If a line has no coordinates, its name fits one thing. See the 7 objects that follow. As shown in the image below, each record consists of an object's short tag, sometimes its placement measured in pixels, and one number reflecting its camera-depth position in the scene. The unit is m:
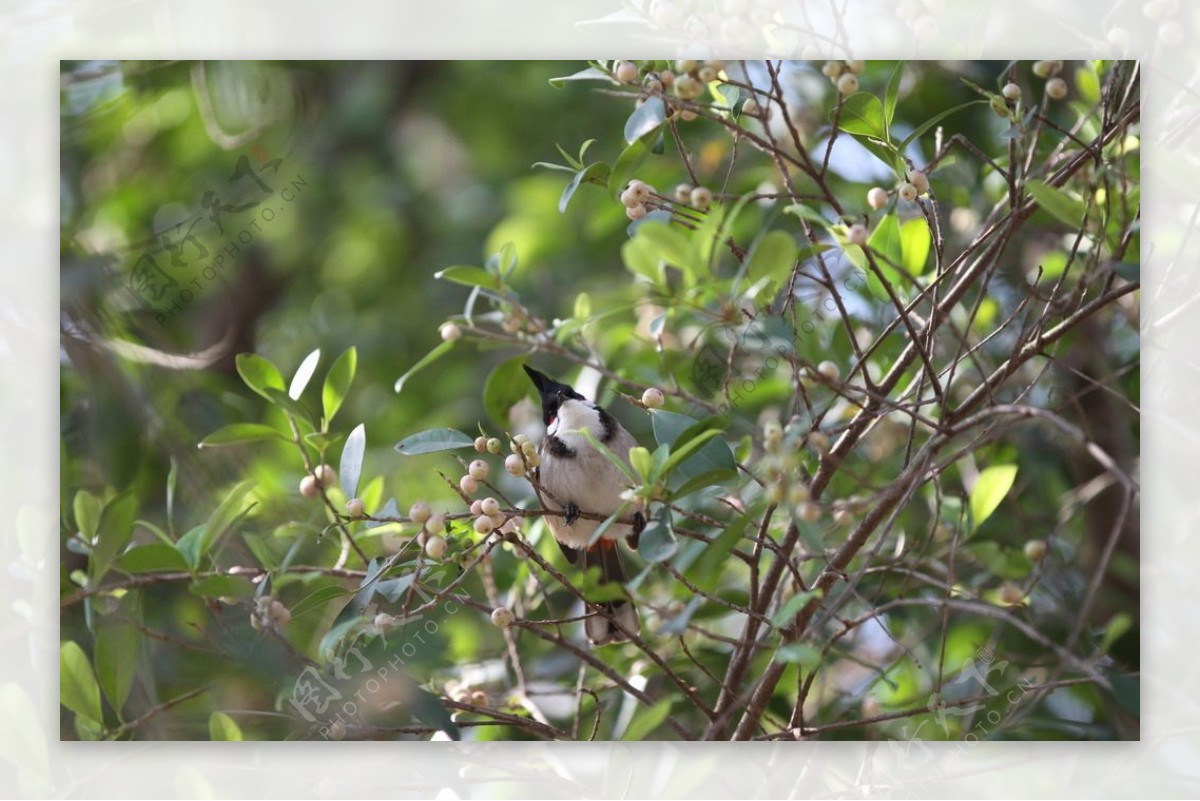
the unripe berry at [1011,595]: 4.27
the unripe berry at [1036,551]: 4.43
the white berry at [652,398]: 3.92
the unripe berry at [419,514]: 3.82
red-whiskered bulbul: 4.17
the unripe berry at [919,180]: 3.92
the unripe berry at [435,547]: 3.75
